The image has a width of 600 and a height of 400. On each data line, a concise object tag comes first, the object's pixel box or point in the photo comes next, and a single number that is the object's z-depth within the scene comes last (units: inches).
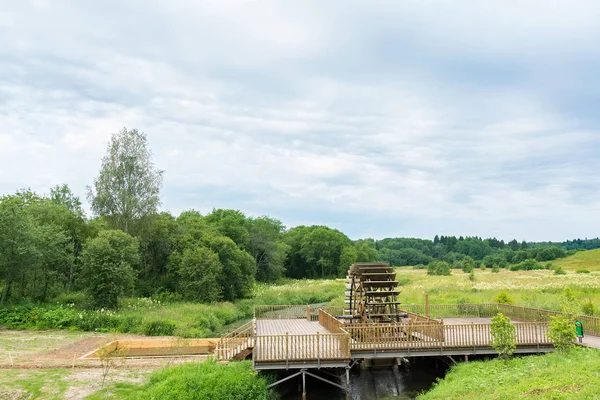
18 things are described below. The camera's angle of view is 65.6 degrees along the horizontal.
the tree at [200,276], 1652.3
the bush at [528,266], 3262.8
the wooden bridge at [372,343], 698.2
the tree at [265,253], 2942.9
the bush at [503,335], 688.4
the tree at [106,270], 1300.4
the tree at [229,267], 1830.7
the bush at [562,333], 667.4
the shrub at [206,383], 577.3
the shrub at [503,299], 1230.3
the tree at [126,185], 1663.4
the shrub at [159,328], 1136.2
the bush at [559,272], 2401.6
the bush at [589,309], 987.9
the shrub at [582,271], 2511.1
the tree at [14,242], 1219.2
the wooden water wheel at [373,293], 954.1
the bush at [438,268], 2787.9
